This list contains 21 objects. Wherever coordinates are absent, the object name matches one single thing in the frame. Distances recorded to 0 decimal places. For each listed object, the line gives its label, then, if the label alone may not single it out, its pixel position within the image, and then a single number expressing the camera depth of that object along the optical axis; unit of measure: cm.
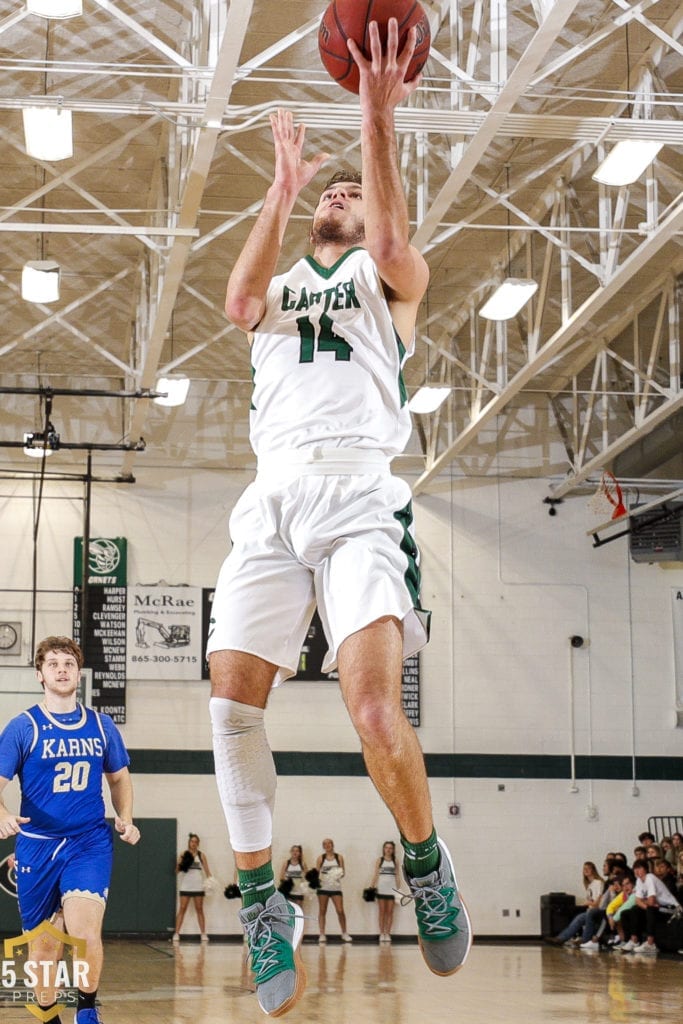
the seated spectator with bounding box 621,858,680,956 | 1791
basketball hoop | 2102
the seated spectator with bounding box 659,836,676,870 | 1950
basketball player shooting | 336
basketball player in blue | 679
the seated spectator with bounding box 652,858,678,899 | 1819
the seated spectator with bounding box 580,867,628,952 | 1931
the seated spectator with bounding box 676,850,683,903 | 1830
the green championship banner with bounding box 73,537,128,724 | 2145
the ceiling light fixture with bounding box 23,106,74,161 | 1125
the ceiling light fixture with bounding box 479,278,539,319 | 1409
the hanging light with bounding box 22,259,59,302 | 1415
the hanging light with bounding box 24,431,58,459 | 1762
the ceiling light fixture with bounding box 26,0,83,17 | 968
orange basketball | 405
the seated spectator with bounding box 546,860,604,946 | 1961
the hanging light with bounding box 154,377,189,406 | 1697
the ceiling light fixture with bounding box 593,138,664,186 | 1166
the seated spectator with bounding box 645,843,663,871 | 1847
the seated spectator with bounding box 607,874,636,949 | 1844
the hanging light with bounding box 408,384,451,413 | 1753
